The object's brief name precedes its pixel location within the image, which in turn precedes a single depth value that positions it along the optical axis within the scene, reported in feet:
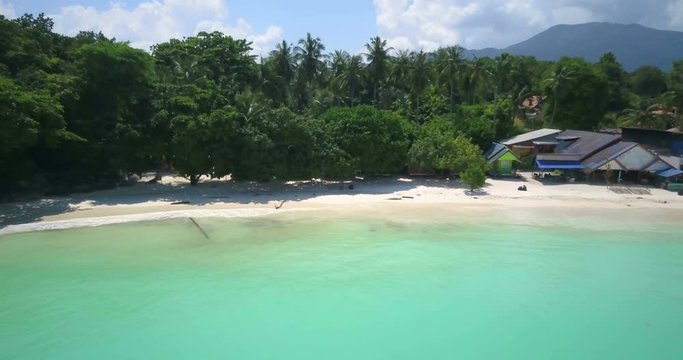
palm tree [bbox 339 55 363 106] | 157.48
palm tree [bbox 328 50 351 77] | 168.32
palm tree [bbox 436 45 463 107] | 147.95
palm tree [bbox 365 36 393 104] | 151.84
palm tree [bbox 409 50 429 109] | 149.48
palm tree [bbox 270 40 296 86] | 151.43
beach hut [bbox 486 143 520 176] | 120.47
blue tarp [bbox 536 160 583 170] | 116.57
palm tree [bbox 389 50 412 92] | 157.79
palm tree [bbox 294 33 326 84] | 153.69
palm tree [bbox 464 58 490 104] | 149.89
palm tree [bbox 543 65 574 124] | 157.28
